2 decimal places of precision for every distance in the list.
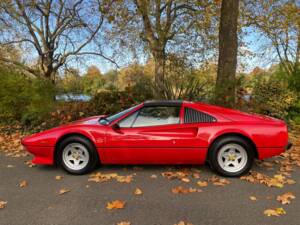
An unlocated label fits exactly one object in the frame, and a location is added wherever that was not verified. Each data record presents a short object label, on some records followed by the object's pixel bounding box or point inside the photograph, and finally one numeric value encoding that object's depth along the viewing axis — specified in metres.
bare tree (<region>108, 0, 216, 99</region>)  12.64
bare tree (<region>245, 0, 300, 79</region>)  13.13
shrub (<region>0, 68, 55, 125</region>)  7.54
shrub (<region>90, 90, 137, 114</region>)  7.91
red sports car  3.94
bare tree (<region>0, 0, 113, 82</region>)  15.47
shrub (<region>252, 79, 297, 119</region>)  8.15
